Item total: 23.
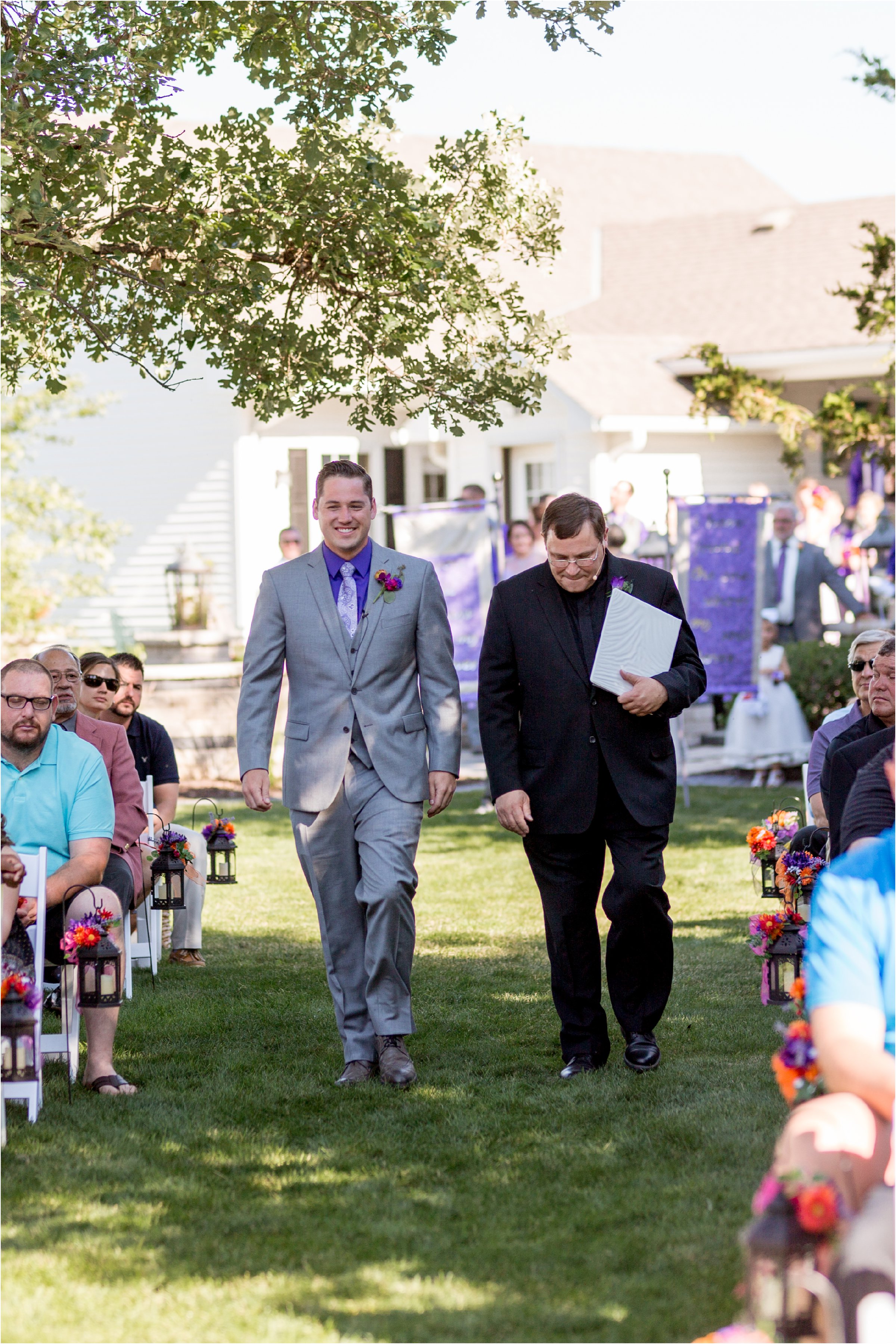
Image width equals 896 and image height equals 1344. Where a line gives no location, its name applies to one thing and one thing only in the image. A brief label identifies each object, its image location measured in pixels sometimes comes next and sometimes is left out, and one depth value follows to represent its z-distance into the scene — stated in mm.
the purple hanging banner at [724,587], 24736
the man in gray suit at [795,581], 27134
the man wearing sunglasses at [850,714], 11602
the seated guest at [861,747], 9500
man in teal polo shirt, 10486
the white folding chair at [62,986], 9970
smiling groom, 11040
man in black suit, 10866
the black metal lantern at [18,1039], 9105
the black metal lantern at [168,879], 14022
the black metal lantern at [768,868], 12586
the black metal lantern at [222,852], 15737
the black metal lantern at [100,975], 10372
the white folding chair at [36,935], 9856
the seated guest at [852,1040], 6233
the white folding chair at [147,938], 13795
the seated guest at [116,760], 12474
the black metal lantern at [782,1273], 5683
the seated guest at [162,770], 14553
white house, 39335
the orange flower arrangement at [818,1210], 5676
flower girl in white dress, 25829
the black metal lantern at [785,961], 10858
